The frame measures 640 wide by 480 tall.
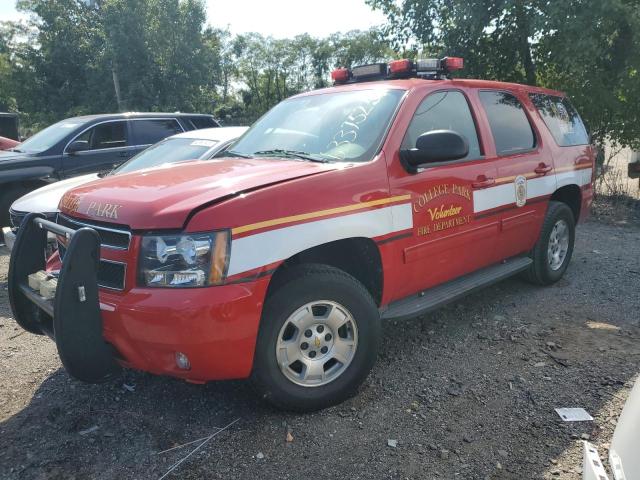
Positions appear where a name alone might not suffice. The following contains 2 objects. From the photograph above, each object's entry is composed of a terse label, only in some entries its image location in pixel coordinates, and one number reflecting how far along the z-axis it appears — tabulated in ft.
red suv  7.89
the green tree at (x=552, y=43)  24.95
